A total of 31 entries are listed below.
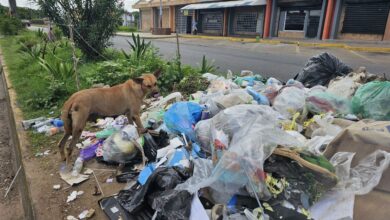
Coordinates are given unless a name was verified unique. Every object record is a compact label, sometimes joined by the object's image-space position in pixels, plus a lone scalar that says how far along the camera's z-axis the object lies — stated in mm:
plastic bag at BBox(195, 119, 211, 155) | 2873
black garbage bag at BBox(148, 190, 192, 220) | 1953
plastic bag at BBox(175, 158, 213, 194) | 2096
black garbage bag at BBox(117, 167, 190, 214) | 2197
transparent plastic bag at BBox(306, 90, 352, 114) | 3637
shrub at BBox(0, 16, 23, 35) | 19641
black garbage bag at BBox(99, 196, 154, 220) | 2178
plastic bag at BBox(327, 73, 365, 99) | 4002
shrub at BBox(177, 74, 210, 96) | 5141
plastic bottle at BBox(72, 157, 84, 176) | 2847
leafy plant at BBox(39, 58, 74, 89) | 5679
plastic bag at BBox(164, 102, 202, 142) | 3242
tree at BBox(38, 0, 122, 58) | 8117
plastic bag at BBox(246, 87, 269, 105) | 3934
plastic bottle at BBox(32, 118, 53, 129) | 4016
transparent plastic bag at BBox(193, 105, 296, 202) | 1957
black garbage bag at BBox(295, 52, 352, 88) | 5176
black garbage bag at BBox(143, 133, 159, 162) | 3011
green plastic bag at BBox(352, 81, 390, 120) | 3420
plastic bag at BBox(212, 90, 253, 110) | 3506
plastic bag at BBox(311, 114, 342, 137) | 2896
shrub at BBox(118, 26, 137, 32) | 33725
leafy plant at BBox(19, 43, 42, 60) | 8055
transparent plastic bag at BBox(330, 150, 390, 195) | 1961
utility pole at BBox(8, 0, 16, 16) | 23022
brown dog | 2926
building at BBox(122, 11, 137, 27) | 45438
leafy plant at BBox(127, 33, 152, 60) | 6738
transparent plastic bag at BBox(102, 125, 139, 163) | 2980
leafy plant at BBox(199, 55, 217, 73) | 6379
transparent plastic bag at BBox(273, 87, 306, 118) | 3752
